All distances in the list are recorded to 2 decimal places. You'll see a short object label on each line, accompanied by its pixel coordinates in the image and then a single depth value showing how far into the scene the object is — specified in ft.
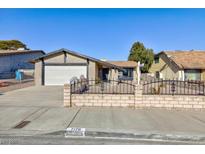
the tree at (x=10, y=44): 148.89
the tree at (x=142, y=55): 110.02
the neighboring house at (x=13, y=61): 79.07
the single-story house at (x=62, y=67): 55.24
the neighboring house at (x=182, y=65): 62.12
